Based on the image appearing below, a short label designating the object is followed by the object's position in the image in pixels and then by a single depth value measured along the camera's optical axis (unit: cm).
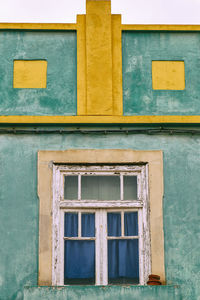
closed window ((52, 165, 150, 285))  996
